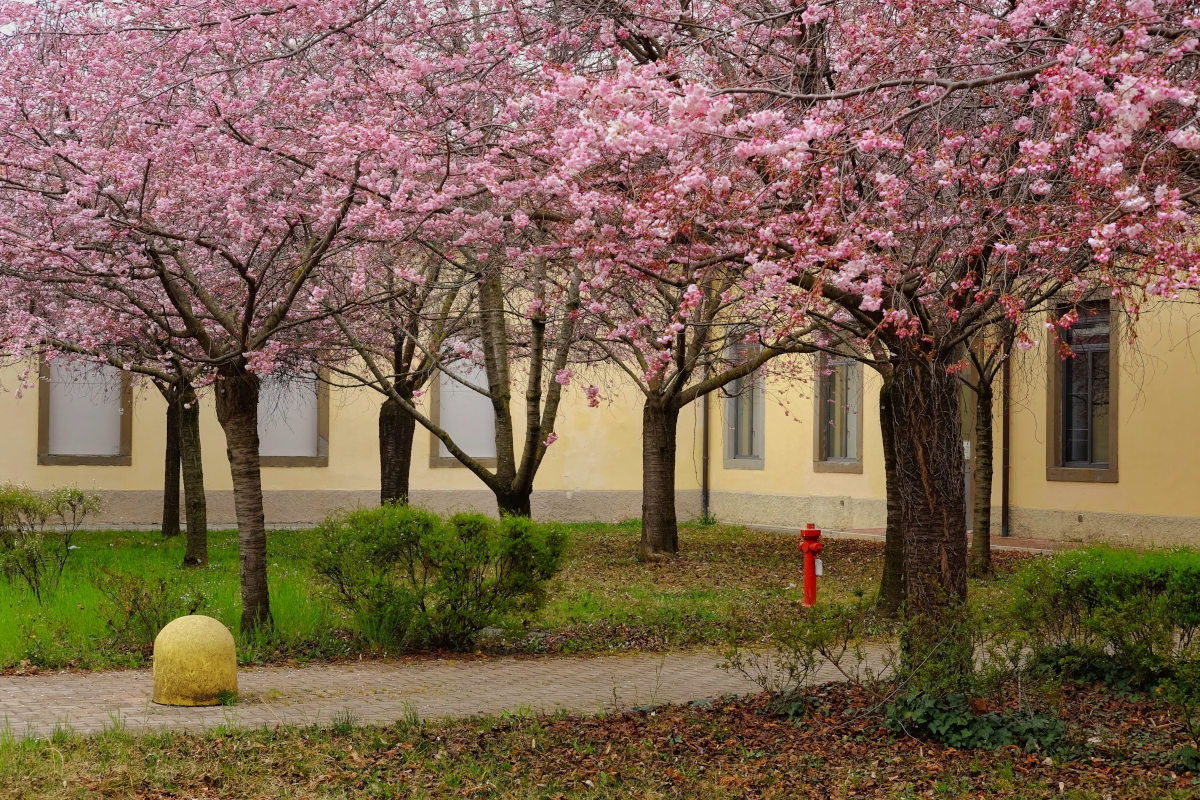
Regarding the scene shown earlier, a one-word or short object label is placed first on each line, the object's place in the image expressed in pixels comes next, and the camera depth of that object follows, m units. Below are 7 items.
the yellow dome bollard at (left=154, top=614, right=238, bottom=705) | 7.46
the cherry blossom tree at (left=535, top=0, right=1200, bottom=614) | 5.14
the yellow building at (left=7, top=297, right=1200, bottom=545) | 16.80
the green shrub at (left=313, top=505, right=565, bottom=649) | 9.36
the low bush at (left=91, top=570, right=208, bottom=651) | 9.59
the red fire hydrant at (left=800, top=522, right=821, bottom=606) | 11.44
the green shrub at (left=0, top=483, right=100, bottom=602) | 11.98
